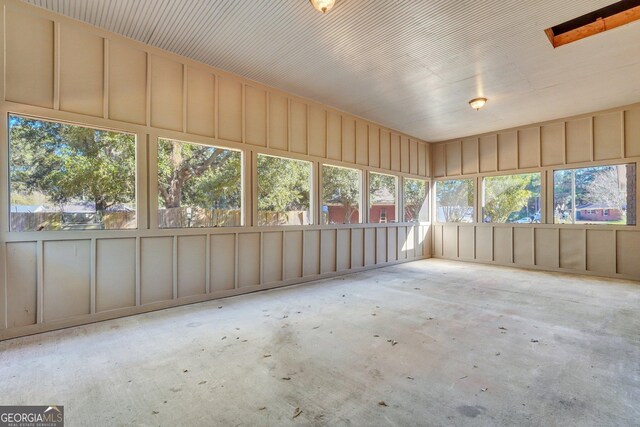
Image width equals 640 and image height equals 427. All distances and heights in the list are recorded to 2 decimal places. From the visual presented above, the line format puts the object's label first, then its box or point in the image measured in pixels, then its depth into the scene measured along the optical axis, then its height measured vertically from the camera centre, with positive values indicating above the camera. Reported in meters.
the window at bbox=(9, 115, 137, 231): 3.49 +0.50
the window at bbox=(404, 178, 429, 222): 8.93 +0.44
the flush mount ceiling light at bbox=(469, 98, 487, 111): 5.96 +2.27
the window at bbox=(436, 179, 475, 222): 8.95 +0.44
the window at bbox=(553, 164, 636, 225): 6.48 +0.43
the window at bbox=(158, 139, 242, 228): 4.51 +0.50
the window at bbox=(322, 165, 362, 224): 6.70 +0.48
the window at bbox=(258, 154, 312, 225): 5.61 +0.48
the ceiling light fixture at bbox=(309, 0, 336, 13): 3.08 +2.22
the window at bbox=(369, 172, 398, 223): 7.78 +0.47
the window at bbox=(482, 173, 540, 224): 7.72 +0.43
